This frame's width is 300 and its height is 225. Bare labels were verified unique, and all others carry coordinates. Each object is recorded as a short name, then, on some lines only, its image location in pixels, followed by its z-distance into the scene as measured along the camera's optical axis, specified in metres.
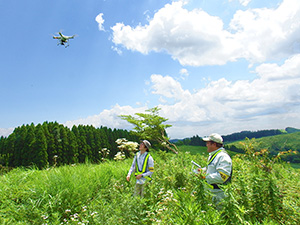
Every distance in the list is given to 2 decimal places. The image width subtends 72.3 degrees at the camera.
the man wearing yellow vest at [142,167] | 5.22
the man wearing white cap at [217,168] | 3.42
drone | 7.34
